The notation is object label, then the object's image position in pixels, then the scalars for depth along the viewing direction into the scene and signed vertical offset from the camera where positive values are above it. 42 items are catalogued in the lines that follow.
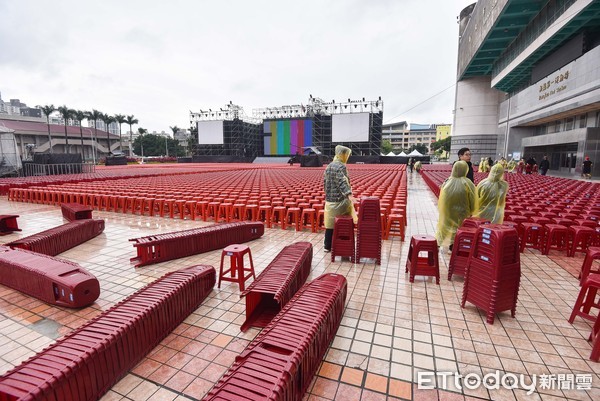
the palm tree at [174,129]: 66.09 +6.86
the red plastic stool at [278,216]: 7.11 -1.34
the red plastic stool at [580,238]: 5.11 -1.29
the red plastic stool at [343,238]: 4.73 -1.21
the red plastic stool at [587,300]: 2.79 -1.40
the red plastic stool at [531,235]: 5.39 -1.34
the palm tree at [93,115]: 49.38 +7.49
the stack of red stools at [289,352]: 1.77 -1.30
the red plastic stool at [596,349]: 2.47 -1.53
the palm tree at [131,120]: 56.25 +7.45
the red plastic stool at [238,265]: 3.83 -1.33
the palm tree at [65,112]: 46.22 +7.40
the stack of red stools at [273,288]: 3.04 -1.32
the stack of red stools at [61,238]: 4.79 -1.34
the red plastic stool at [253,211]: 7.39 -1.23
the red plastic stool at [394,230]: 6.03 -1.36
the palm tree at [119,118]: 54.66 +7.60
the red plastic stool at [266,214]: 7.27 -1.30
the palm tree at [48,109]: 44.57 +7.56
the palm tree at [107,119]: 51.62 +7.19
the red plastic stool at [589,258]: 3.54 -1.14
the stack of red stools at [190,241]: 4.72 -1.38
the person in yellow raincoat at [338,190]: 4.84 -0.48
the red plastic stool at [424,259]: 3.98 -1.33
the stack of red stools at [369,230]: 4.61 -1.06
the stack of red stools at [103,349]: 1.85 -1.34
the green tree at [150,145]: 64.06 +3.39
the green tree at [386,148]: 84.79 +3.71
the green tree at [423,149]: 81.50 +3.27
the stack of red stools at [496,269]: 2.97 -1.08
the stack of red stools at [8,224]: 6.67 -1.43
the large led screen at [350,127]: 37.59 +4.23
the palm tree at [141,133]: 62.25 +5.59
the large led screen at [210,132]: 43.78 +4.12
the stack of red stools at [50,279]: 3.31 -1.36
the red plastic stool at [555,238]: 5.20 -1.33
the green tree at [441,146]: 67.52 +3.81
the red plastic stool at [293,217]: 6.95 -1.33
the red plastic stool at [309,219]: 6.84 -1.34
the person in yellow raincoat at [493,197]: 5.09 -0.59
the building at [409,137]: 110.06 +8.90
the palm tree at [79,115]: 47.59 +7.13
